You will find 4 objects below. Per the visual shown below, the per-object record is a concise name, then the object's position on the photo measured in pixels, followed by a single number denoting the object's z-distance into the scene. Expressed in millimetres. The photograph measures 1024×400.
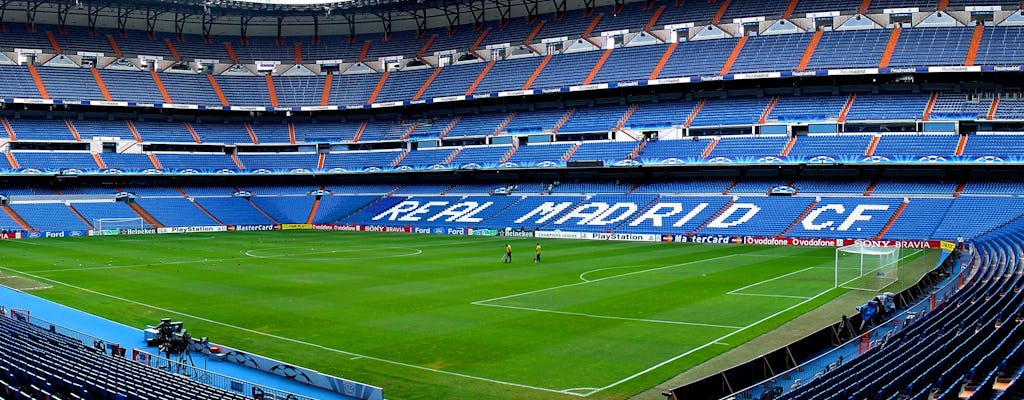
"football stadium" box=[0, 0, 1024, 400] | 21156
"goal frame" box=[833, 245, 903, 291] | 34531
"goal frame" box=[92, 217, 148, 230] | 75062
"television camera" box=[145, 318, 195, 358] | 22266
